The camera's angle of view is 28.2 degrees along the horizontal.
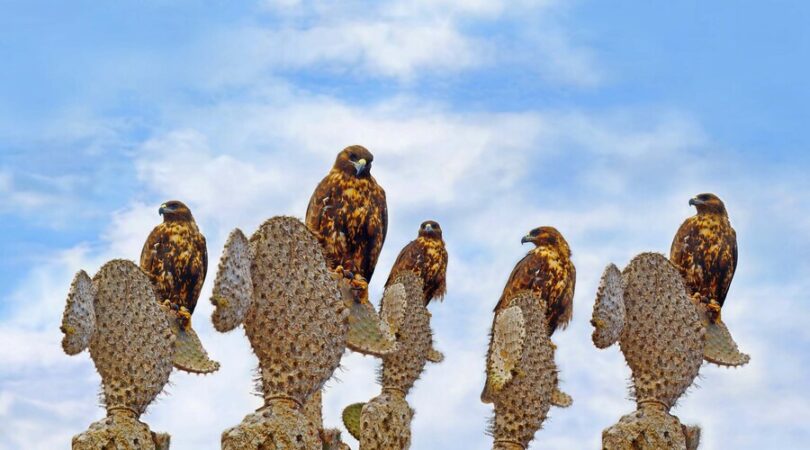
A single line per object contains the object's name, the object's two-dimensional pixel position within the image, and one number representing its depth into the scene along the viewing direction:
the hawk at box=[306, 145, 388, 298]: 14.89
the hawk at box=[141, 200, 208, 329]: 15.72
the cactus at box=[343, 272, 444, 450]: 16.34
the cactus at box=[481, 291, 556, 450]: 15.40
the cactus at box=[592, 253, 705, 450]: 15.02
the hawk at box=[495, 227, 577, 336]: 16.44
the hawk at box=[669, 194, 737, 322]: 16.72
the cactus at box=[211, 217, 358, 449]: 12.08
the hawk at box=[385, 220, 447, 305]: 18.08
